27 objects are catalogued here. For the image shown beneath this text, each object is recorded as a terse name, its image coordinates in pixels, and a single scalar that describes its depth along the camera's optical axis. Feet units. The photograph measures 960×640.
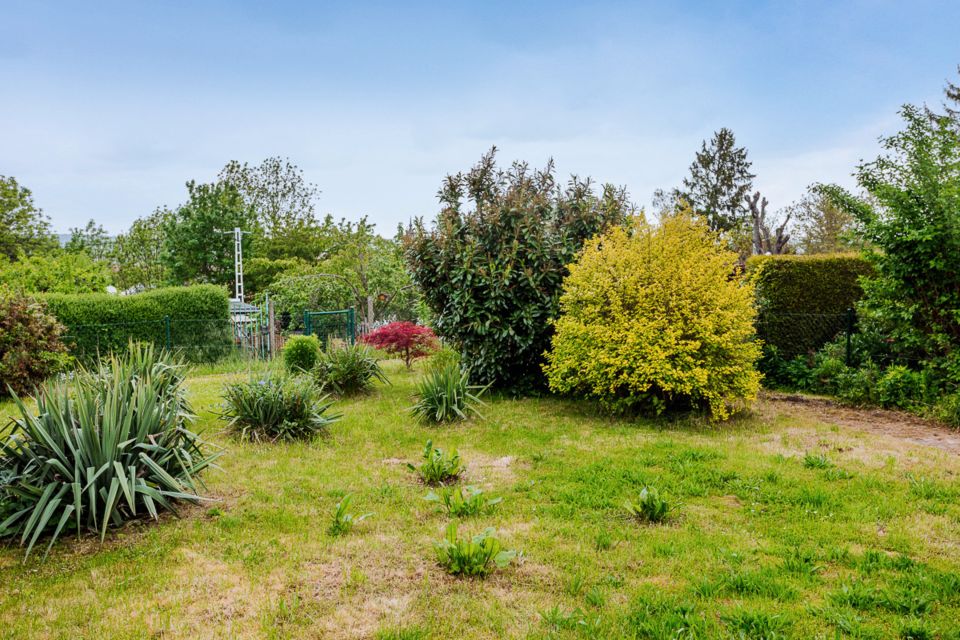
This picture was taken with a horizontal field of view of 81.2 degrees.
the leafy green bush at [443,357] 32.63
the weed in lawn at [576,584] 9.64
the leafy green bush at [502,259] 26.55
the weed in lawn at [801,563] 10.14
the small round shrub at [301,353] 32.04
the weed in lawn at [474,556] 10.14
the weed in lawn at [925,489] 13.97
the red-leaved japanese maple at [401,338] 35.50
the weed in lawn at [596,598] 9.16
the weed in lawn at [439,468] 15.74
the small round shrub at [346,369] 28.40
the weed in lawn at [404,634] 8.32
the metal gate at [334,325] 47.16
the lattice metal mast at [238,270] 80.59
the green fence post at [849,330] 29.45
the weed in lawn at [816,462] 16.24
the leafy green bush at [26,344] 28.71
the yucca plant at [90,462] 11.57
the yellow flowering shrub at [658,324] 21.53
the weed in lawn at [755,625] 8.10
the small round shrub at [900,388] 24.52
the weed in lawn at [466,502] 13.23
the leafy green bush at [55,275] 57.11
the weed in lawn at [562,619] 8.52
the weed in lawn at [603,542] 11.37
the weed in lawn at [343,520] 12.32
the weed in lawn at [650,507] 12.50
